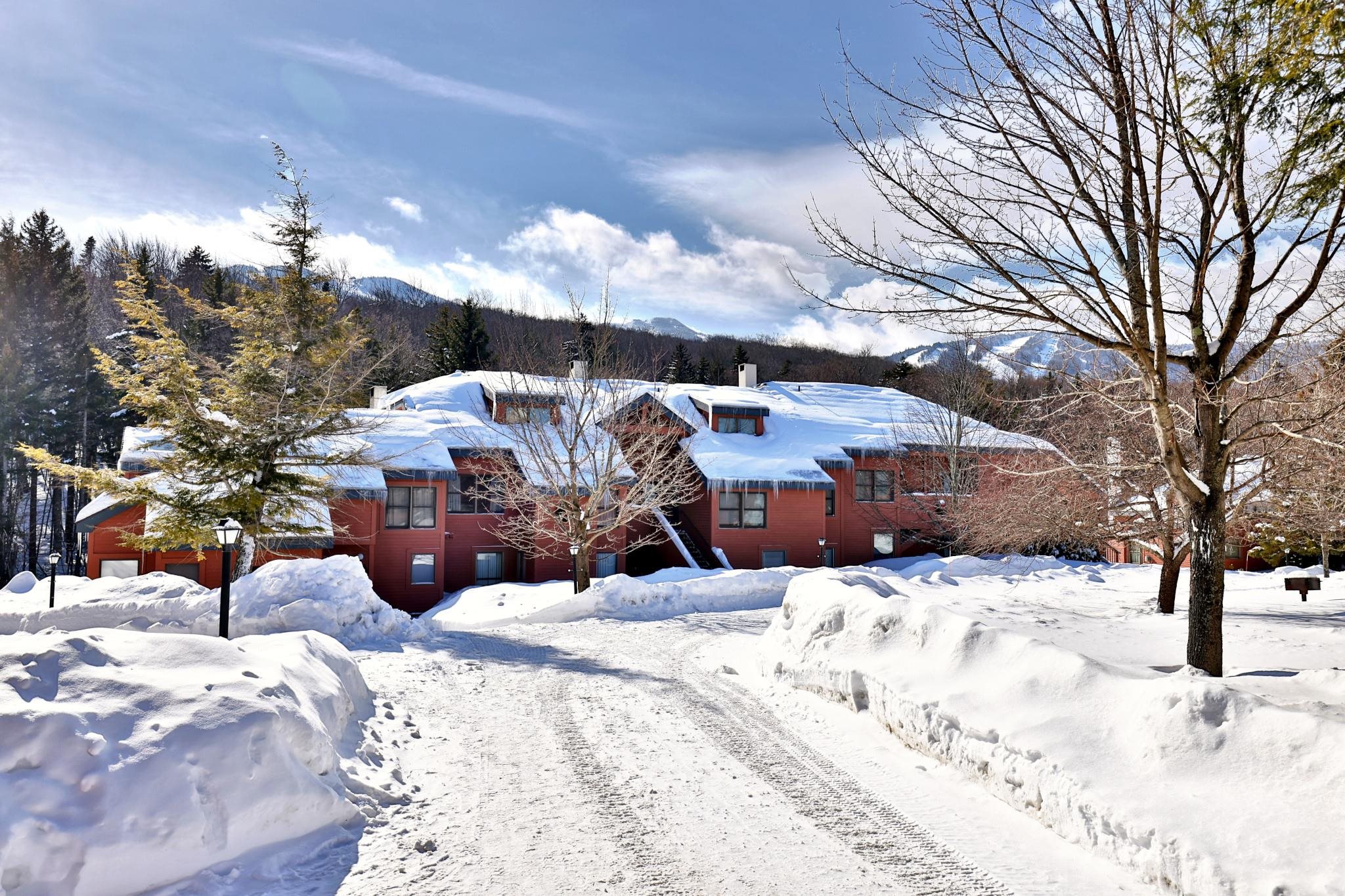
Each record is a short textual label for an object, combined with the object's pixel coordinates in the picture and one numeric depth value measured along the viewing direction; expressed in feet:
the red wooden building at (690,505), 74.49
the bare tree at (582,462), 63.21
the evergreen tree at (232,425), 51.88
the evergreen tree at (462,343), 166.61
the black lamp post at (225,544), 32.96
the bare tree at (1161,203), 21.89
